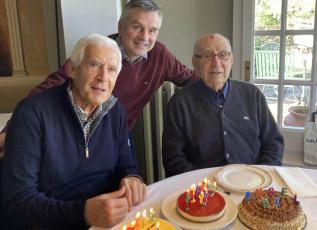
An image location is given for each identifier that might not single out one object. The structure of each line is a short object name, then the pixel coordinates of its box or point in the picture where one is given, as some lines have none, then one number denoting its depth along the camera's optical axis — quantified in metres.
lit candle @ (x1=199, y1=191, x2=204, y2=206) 1.07
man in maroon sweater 1.83
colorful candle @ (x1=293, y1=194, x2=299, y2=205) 1.04
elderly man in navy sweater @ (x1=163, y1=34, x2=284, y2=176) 1.72
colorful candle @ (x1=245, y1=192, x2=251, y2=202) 1.07
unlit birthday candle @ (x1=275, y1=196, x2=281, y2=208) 1.02
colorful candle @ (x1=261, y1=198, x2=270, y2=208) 1.02
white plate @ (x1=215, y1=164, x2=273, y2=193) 1.22
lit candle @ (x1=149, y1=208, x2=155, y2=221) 1.04
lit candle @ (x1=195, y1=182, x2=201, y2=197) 1.11
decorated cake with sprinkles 0.98
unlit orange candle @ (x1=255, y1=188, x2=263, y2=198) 1.08
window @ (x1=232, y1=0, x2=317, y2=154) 2.50
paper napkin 1.18
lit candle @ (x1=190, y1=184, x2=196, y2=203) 1.08
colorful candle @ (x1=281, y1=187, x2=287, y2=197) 1.09
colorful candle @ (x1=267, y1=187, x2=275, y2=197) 1.09
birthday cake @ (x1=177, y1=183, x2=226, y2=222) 1.02
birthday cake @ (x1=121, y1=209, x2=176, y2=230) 0.96
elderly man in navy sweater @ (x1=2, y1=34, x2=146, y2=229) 1.14
